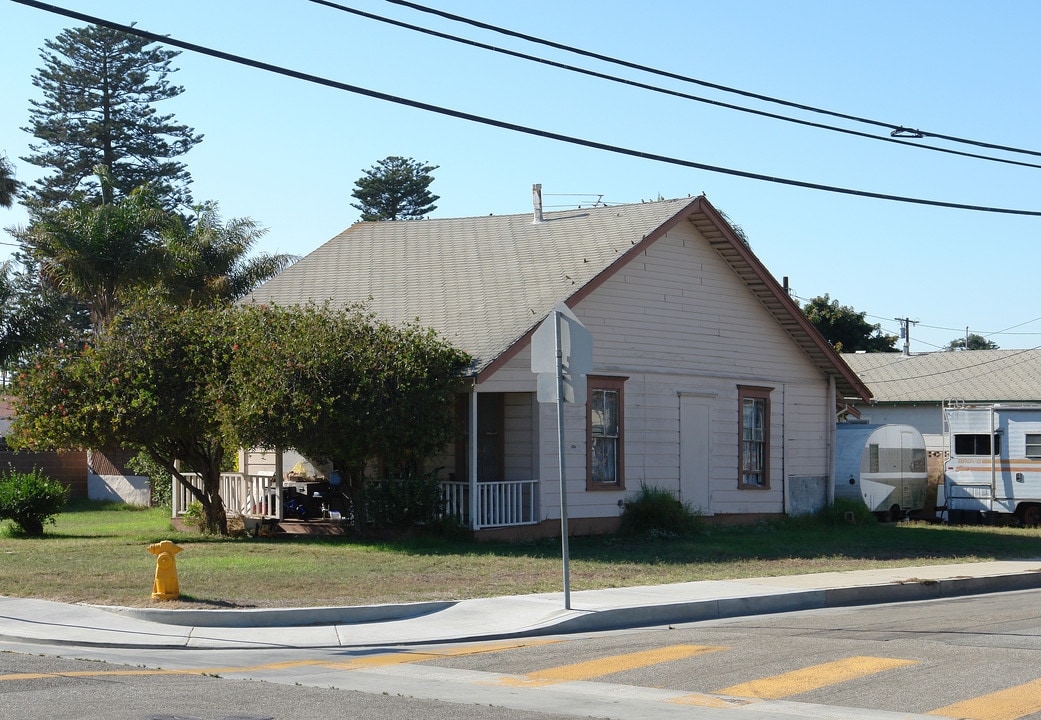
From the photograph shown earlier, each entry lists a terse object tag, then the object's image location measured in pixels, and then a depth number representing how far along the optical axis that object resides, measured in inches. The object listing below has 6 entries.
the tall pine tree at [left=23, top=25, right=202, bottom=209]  2345.0
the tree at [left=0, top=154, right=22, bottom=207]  1595.7
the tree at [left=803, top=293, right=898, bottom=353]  2541.8
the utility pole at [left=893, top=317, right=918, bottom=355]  2677.4
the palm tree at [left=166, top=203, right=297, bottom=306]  1446.9
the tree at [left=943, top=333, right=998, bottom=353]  4286.4
